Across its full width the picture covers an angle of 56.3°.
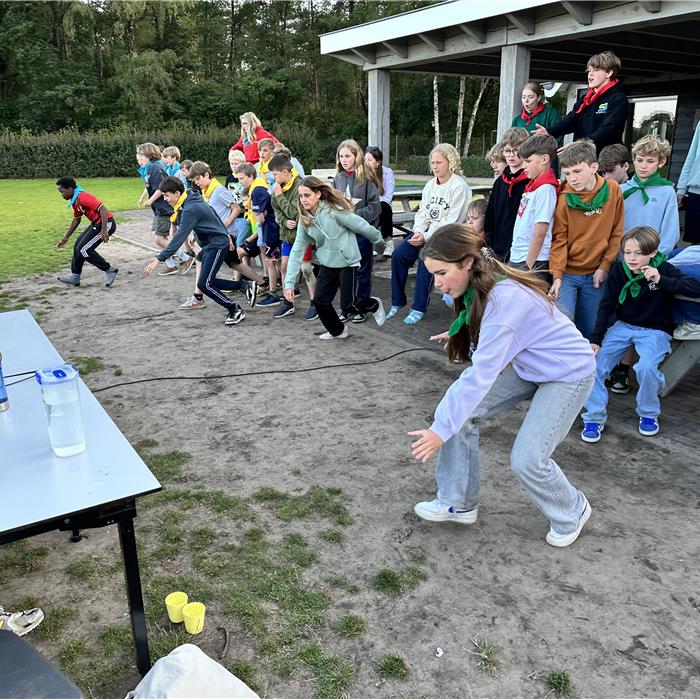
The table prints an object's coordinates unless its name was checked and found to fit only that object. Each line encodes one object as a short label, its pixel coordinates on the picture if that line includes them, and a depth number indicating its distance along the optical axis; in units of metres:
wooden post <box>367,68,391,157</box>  10.72
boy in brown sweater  4.57
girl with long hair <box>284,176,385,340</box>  6.17
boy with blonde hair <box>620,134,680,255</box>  4.75
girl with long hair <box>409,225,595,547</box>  2.75
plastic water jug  2.38
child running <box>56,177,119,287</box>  8.90
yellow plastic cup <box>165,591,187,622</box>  2.60
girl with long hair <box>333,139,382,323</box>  7.18
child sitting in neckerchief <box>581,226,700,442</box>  4.21
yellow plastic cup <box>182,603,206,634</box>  2.56
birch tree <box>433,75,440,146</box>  36.07
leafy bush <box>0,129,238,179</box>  29.22
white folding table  1.99
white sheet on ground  1.90
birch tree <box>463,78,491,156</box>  37.85
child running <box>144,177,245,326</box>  6.96
